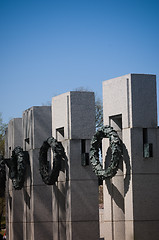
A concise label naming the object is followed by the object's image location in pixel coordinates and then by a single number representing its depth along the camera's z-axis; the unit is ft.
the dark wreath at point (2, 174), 97.03
